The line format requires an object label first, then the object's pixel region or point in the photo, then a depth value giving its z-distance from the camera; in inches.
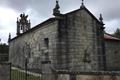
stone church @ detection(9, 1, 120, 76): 737.6
